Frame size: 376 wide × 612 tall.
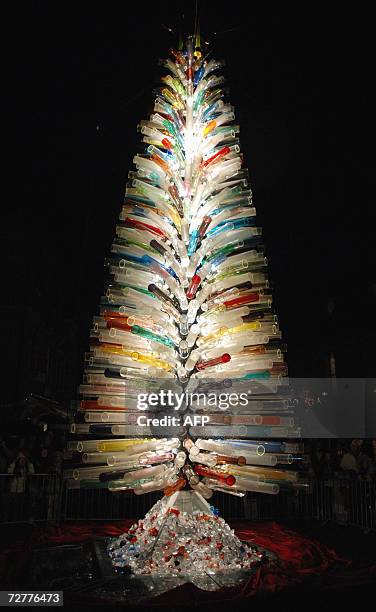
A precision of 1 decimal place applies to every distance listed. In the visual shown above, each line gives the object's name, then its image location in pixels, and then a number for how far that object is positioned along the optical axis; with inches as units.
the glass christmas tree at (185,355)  155.9
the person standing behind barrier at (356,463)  337.4
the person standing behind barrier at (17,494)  285.7
